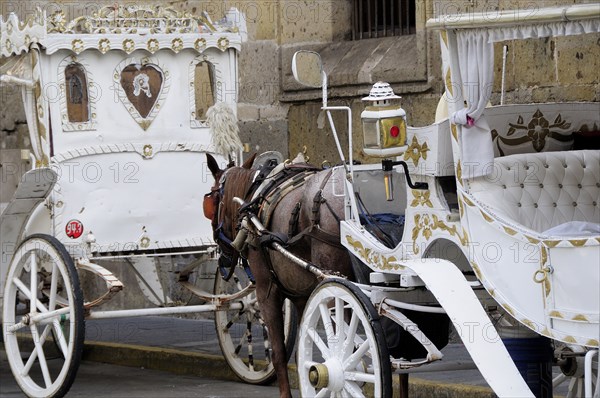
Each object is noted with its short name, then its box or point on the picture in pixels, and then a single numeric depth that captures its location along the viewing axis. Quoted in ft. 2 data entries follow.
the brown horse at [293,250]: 46.83
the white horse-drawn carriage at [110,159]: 57.18
